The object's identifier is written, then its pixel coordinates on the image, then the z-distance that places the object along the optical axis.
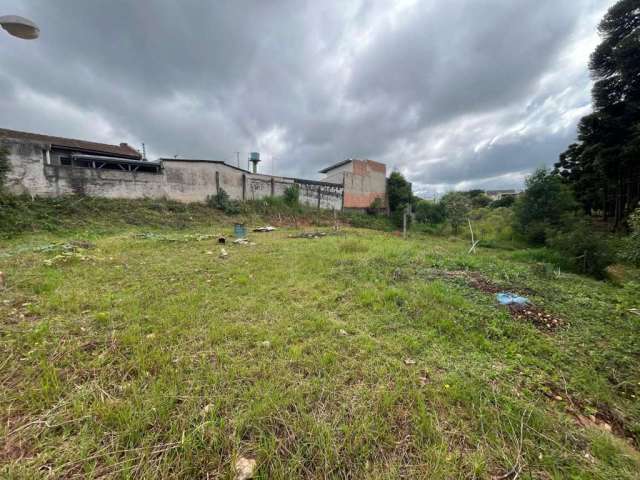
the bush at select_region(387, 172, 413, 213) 19.61
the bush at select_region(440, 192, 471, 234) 15.30
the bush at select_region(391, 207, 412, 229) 17.72
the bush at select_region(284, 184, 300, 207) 14.63
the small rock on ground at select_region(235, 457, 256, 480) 1.07
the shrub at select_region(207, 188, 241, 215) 12.03
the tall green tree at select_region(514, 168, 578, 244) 10.02
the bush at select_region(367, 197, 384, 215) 19.02
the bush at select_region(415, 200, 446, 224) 18.42
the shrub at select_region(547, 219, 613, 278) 6.16
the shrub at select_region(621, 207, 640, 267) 3.88
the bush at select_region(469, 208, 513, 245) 11.93
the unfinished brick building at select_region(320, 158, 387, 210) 18.00
